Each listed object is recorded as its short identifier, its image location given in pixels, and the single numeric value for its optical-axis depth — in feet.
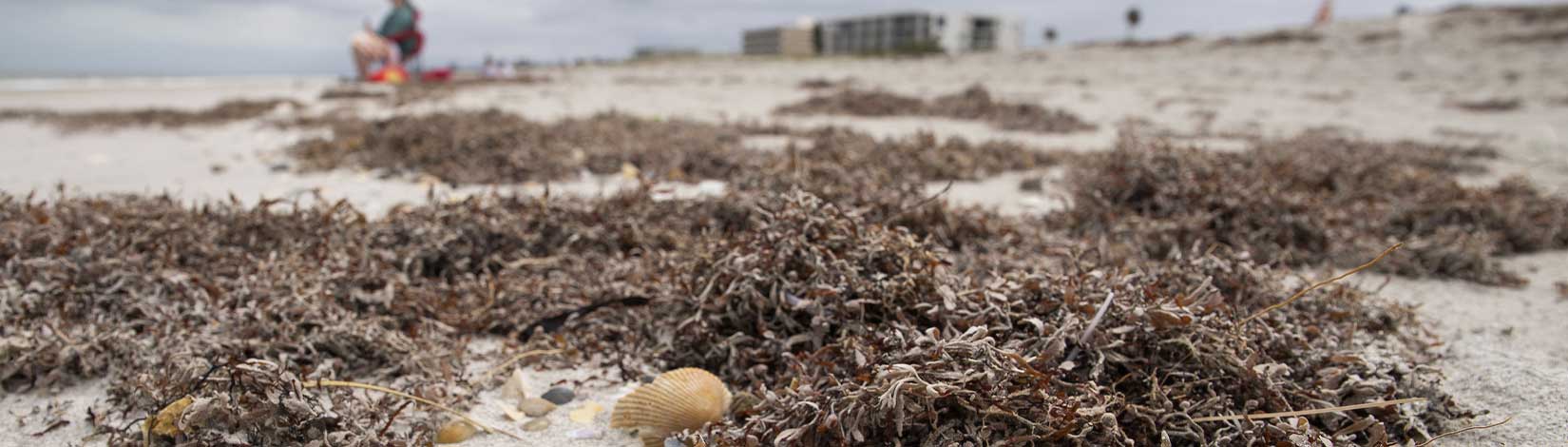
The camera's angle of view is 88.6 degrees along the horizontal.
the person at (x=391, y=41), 53.01
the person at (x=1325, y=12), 86.79
